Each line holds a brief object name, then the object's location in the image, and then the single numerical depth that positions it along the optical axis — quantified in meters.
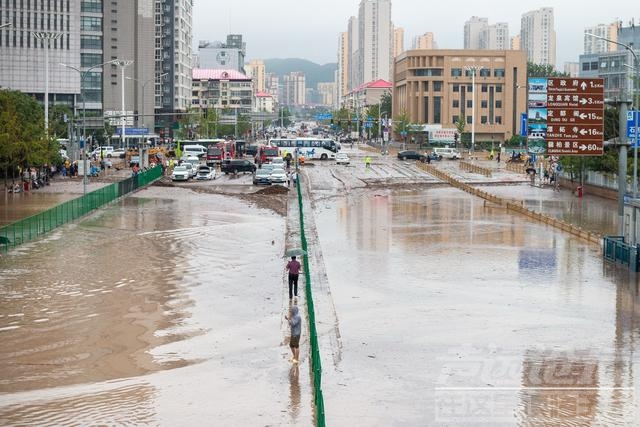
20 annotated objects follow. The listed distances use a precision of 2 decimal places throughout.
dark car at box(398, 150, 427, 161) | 117.56
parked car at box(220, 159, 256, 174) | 94.38
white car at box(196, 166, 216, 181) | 85.06
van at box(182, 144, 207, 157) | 111.00
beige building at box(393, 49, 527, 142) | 165.50
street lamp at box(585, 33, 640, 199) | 43.97
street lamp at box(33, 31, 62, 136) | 81.74
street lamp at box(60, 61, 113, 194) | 66.75
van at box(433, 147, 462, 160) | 123.62
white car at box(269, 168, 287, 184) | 78.25
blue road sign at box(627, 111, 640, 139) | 45.91
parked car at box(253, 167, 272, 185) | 78.44
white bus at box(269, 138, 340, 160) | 117.12
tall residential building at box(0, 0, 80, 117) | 138.75
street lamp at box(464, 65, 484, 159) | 135.31
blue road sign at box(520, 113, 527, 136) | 91.45
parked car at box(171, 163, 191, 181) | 83.44
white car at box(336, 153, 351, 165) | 107.47
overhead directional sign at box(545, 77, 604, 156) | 43.62
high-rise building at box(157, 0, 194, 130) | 185.88
